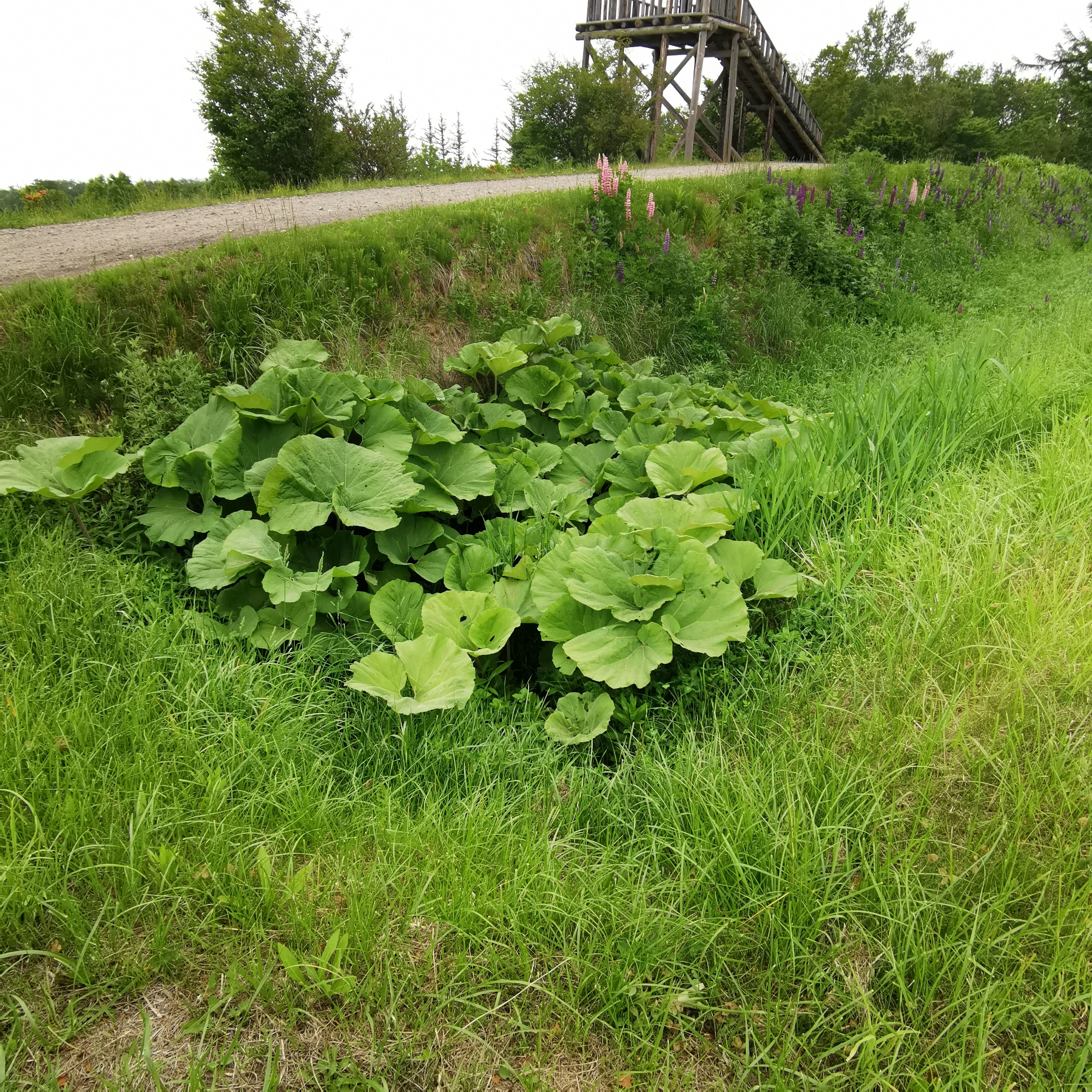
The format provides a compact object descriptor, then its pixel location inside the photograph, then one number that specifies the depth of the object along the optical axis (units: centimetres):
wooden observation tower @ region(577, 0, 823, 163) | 1422
